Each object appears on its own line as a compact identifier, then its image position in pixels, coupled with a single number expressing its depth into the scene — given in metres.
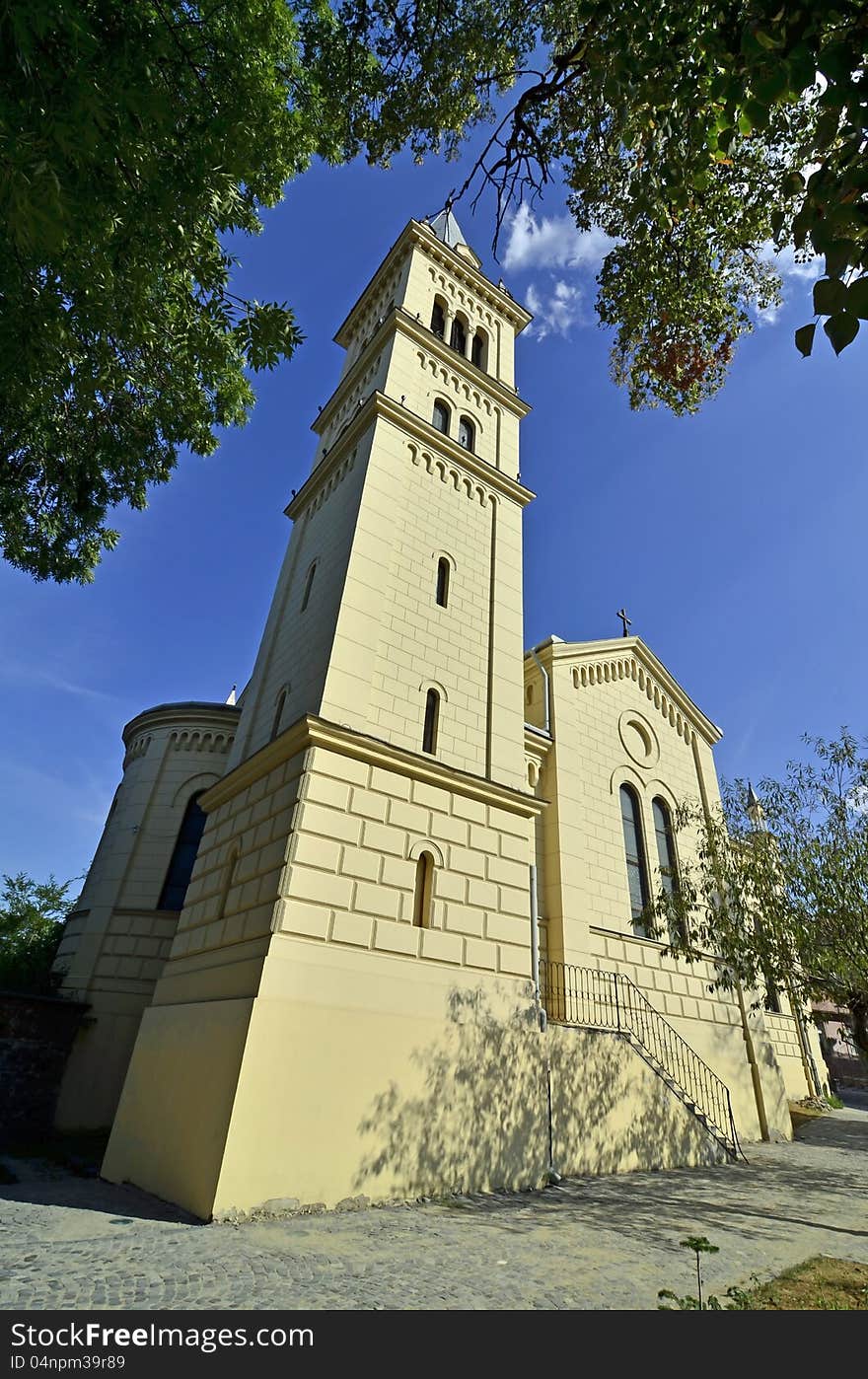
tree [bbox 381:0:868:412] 3.05
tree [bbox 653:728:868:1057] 10.54
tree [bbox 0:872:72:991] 15.44
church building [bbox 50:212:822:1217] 8.13
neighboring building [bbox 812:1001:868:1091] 39.59
